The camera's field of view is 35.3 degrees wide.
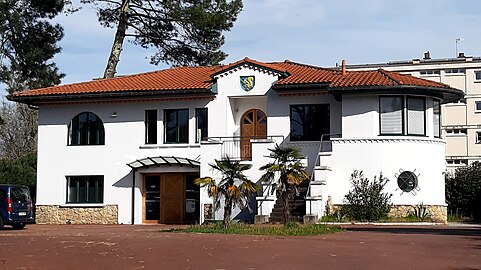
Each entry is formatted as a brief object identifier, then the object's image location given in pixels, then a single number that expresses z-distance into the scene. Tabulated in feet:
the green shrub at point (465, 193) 116.26
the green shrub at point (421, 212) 97.14
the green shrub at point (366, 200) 95.40
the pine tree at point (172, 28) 134.00
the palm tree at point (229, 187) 77.92
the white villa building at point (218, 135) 99.14
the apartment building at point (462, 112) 216.33
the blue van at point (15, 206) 93.15
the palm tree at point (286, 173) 78.59
